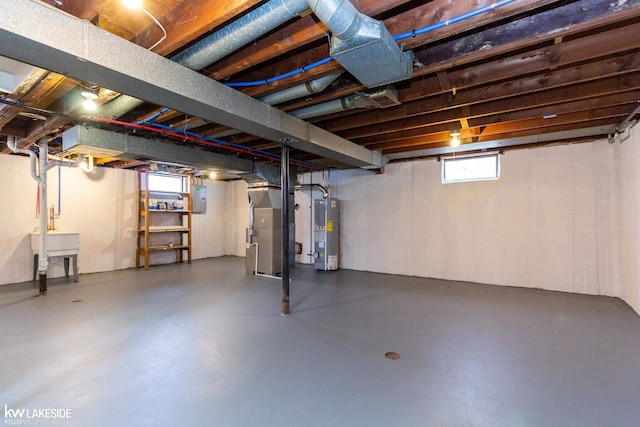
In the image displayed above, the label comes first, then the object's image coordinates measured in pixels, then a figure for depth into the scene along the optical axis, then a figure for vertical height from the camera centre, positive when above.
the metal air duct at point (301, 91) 2.60 +1.13
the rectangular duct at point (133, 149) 3.60 +0.93
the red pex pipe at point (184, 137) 3.17 +1.04
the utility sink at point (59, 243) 4.71 -0.41
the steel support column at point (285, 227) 3.50 -0.13
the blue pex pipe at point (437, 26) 1.68 +1.16
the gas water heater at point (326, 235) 6.05 -0.39
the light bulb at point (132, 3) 1.49 +1.07
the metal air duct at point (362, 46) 1.52 +1.04
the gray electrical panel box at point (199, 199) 7.56 +0.44
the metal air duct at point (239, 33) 1.65 +1.13
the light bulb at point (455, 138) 3.96 +1.08
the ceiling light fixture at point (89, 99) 2.62 +1.06
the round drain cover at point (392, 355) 2.43 -1.14
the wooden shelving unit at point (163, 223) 6.38 -0.14
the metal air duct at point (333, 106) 2.90 +1.11
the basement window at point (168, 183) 6.80 +0.79
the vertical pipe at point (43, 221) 4.26 -0.05
